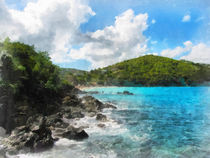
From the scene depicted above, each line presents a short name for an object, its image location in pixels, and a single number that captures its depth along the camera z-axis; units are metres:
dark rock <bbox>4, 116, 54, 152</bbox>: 12.97
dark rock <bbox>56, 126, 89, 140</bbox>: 15.95
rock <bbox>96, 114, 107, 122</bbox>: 24.51
